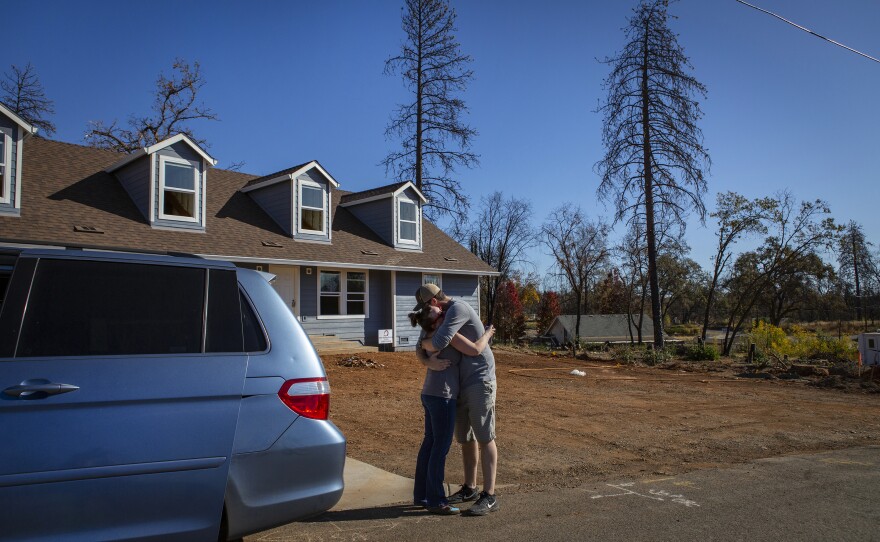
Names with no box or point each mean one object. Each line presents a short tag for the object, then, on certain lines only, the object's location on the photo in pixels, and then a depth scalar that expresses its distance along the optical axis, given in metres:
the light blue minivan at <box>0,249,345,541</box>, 2.65
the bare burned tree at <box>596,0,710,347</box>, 23.84
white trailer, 16.58
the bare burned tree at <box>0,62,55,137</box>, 26.92
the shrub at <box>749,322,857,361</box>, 20.16
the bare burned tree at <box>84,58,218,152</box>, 27.61
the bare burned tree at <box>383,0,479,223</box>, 27.83
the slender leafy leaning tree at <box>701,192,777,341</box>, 27.30
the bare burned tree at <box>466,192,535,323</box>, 47.03
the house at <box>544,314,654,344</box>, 45.97
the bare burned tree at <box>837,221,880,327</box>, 65.94
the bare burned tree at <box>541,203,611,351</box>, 42.56
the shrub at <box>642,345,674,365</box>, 19.89
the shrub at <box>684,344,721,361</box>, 20.59
